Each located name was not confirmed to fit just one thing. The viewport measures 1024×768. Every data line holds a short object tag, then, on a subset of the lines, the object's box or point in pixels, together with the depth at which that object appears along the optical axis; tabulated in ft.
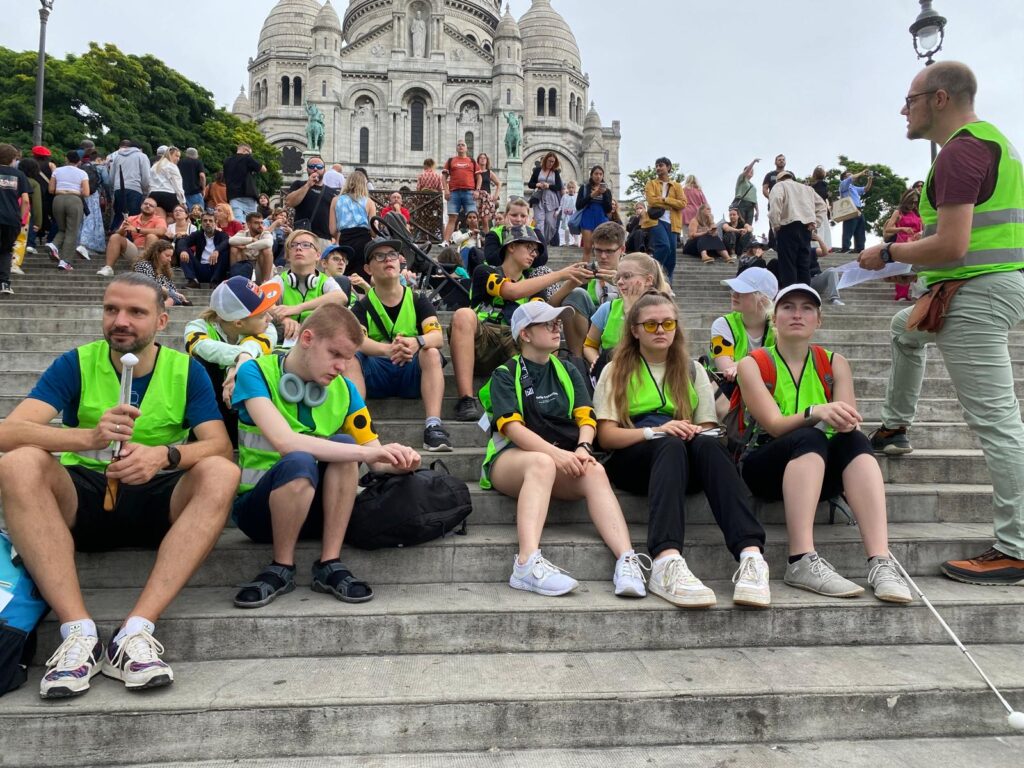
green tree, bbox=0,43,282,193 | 97.55
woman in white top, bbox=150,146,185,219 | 37.60
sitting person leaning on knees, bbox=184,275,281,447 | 12.92
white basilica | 177.27
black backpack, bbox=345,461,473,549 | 10.90
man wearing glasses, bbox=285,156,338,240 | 29.66
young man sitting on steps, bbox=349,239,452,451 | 15.26
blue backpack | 8.31
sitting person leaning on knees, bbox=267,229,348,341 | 17.39
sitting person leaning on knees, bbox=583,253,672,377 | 14.89
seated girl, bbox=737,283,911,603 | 10.73
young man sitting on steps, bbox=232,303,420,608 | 10.18
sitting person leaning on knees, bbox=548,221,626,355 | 16.52
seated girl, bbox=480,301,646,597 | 10.76
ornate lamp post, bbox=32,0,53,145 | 47.62
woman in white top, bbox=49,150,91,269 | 34.32
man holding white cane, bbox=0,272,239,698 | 8.64
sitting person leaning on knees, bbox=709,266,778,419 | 14.39
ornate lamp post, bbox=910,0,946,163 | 28.37
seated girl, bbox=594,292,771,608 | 10.30
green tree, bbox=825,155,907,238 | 157.38
